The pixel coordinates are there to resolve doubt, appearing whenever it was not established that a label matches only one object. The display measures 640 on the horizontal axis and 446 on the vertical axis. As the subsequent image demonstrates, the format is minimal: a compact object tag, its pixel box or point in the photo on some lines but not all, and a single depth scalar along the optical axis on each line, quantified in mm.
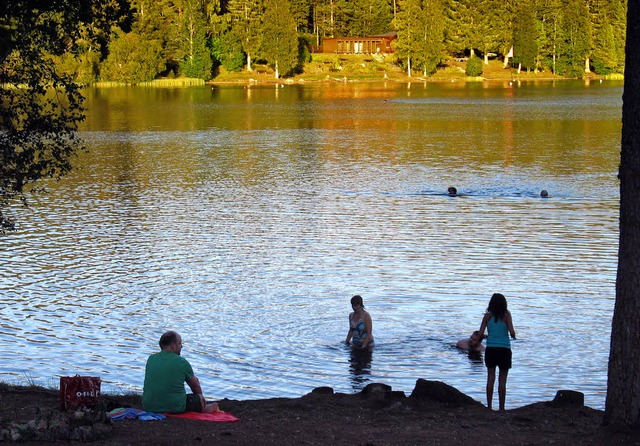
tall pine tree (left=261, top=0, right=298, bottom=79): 148250
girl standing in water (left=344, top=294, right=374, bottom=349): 17781
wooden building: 161750
